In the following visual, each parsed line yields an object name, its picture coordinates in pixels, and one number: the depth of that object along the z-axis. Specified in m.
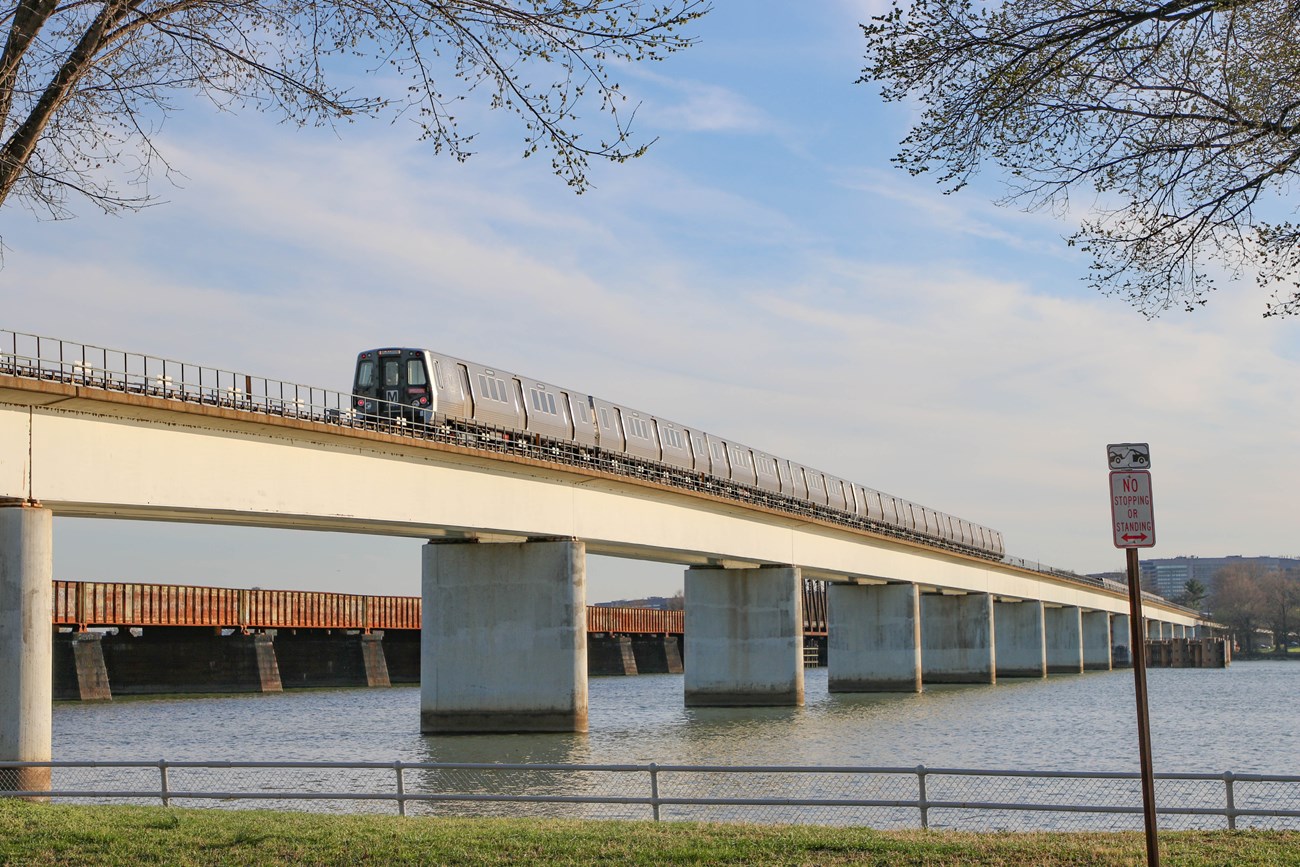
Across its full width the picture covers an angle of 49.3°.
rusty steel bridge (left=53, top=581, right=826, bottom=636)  67.06
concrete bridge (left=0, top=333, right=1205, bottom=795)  27.53
